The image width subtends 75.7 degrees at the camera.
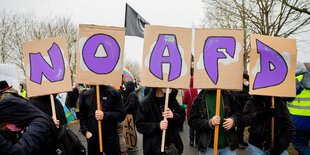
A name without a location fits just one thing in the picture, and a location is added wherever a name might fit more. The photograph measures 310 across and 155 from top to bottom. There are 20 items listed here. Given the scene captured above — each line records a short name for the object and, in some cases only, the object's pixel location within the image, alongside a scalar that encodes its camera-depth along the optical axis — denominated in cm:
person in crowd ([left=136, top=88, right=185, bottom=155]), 283
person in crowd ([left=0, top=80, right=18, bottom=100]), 363
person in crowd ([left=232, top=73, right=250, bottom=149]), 528
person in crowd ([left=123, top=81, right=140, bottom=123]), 562
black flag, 610
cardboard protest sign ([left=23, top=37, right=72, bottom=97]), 303
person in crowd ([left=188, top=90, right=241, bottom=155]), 273
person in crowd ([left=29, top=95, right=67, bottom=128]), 313
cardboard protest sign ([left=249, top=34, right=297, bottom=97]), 278
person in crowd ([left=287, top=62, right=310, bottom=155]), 339
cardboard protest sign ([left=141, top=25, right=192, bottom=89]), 284
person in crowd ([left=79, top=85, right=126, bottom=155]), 335
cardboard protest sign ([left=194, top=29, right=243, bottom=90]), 273
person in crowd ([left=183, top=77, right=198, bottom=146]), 602
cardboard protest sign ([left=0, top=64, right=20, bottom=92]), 448
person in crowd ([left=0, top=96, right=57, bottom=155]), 179
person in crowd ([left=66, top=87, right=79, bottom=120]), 861
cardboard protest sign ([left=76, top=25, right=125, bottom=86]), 312
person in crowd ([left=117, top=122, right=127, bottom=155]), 461
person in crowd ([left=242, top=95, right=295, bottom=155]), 273
